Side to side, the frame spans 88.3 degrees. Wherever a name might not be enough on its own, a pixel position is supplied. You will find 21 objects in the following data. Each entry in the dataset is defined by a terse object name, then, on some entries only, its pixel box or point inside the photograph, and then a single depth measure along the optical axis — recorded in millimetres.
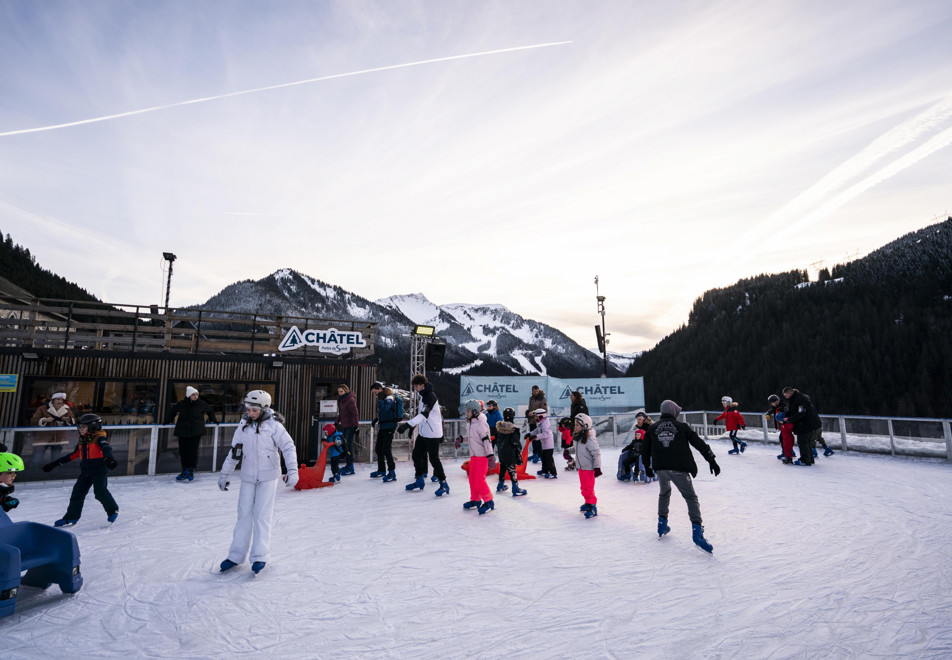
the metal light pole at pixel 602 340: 31322
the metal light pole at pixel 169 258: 24952
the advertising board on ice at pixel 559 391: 17578
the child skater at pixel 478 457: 6844
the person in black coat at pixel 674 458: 5227
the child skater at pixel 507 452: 7695
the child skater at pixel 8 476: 4016
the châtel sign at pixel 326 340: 14289
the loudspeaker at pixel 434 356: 18562
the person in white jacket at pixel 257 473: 4586
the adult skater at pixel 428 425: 7848
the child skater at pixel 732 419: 13586
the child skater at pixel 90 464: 5883
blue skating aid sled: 3891
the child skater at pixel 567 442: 8562
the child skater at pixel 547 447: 10195
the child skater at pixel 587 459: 6617
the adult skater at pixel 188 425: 9523
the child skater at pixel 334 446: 9070
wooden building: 12625
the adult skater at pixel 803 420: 10531
